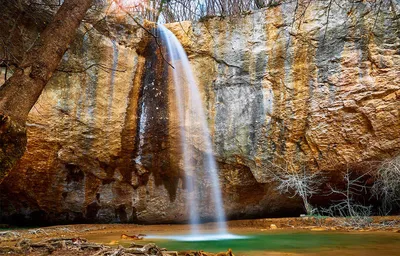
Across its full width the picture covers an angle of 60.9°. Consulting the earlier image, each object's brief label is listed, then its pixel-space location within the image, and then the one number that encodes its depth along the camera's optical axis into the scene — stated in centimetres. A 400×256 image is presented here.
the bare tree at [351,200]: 679
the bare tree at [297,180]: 736
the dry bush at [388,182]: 678
